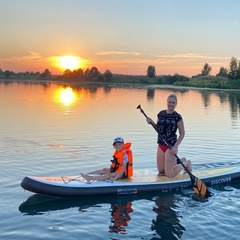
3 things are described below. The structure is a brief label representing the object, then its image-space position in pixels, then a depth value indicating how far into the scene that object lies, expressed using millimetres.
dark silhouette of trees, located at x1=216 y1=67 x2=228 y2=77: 102372
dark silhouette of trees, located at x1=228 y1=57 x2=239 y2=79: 68382
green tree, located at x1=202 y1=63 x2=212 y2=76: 111727
